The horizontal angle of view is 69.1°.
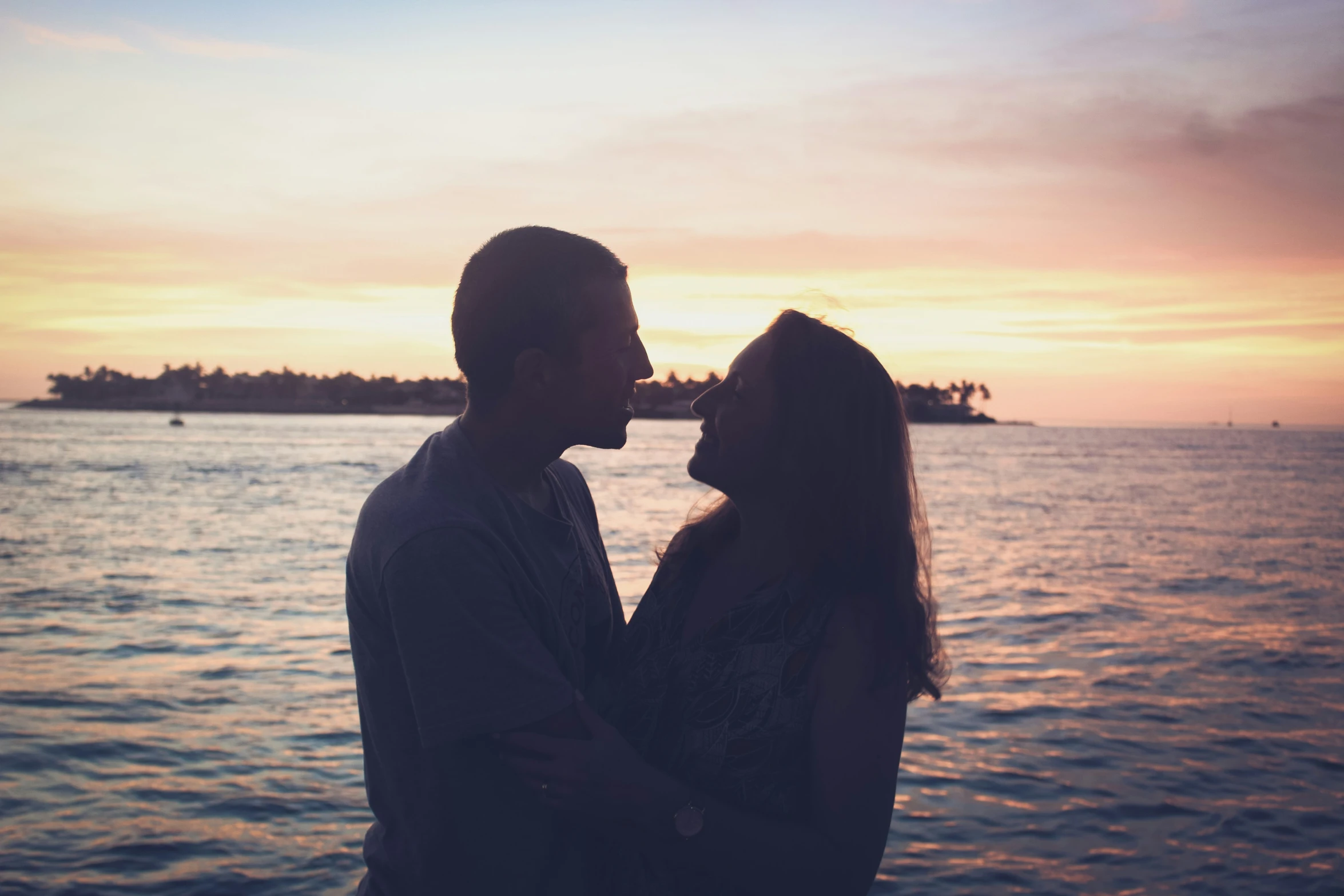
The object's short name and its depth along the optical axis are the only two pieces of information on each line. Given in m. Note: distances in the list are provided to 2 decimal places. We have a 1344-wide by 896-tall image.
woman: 2.09
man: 1.97
